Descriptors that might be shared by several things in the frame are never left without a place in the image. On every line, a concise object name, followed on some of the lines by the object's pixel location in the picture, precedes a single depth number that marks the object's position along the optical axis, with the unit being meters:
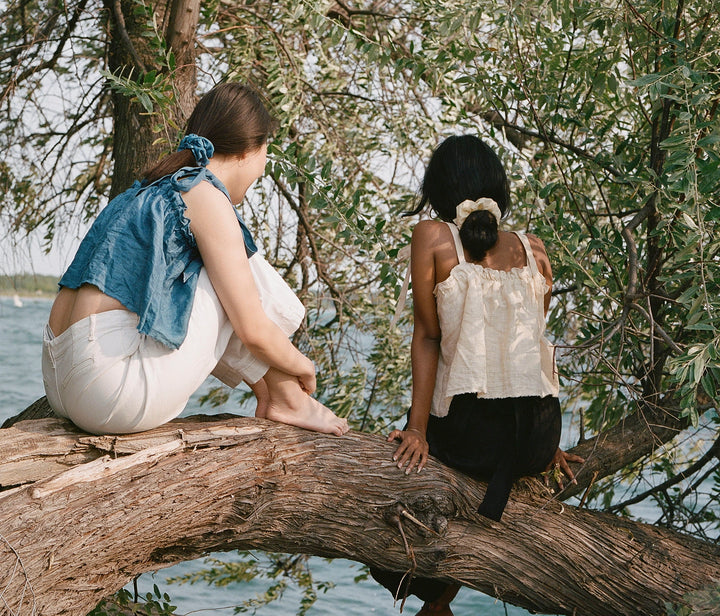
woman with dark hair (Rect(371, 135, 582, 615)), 2.56
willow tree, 2.70
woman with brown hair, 2.21
